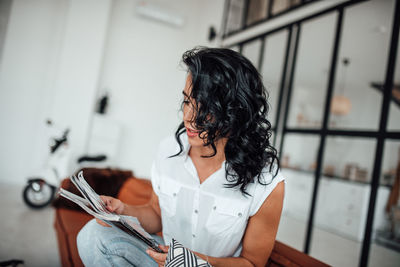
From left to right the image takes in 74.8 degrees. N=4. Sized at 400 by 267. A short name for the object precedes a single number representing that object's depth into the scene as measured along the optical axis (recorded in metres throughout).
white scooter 2.88
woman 0.93
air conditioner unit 4.69
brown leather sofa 1.03
